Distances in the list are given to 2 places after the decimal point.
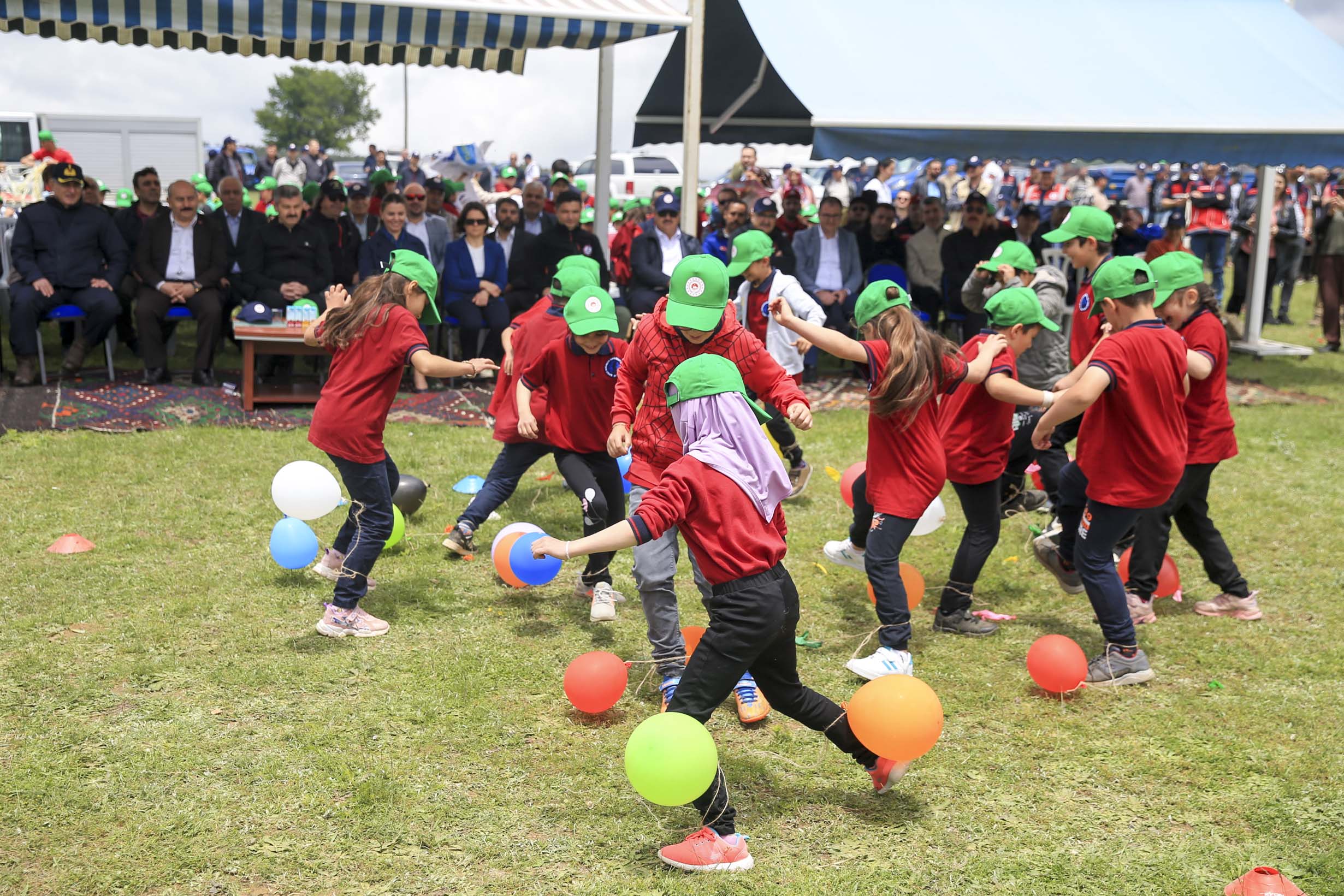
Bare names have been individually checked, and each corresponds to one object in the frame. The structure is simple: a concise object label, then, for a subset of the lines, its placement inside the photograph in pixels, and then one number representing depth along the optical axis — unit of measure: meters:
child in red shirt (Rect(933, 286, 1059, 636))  5.26
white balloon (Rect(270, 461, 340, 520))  5.77
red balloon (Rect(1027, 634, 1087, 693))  4.76
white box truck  24.28
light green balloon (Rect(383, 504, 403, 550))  6.43
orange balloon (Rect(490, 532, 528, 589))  5.62
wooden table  9.63
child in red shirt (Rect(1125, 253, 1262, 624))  5.36
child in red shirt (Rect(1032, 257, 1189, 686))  4.74
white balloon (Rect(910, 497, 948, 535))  5.85
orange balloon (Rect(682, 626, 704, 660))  4.70
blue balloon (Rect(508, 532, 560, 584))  5.45
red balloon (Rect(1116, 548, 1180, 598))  6.01
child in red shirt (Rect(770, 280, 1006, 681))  4.78
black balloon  6.89
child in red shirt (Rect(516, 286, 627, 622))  5.45
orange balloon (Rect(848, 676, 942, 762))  3.67
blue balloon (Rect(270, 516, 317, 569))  5.64
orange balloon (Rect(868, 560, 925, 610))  5.43
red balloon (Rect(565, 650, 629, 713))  4.41
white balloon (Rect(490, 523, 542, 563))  5.74
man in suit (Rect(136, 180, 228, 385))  10.32
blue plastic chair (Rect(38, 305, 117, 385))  10.15
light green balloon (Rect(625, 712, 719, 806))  3.30
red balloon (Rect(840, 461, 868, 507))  6.39
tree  67.00
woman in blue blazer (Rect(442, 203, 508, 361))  11.24
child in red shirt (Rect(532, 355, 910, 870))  3.48
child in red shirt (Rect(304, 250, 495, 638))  5.10
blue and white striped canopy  8.81
